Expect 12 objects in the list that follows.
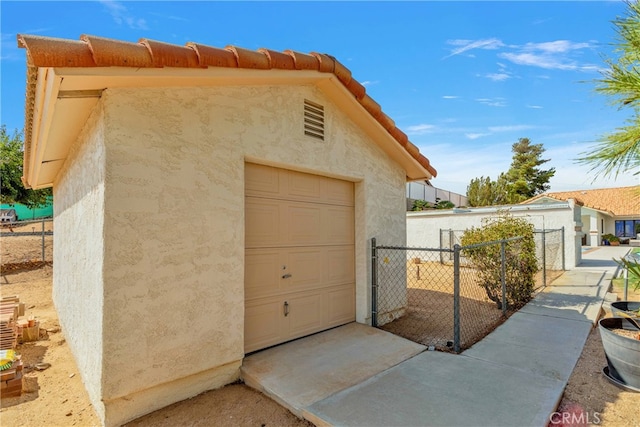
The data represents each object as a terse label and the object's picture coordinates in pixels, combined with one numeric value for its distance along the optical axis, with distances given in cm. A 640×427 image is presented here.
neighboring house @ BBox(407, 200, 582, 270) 1327
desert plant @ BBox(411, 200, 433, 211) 3048
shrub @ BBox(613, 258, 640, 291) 349
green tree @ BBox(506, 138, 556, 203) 3647
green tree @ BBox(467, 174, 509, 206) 3303
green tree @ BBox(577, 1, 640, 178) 266
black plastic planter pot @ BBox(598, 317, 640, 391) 360
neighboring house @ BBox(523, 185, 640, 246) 2689
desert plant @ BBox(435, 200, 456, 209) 3300
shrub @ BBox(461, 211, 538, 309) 734
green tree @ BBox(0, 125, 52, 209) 1652
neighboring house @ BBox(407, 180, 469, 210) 3200
